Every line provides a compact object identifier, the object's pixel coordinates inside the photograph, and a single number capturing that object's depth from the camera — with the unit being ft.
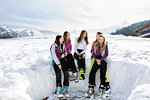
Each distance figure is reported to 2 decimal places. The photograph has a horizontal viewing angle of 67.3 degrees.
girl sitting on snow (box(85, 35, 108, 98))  15.97
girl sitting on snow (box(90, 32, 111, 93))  16.04
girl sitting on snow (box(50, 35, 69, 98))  16.30
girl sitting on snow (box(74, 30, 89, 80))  19.08
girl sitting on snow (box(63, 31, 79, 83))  18.46
